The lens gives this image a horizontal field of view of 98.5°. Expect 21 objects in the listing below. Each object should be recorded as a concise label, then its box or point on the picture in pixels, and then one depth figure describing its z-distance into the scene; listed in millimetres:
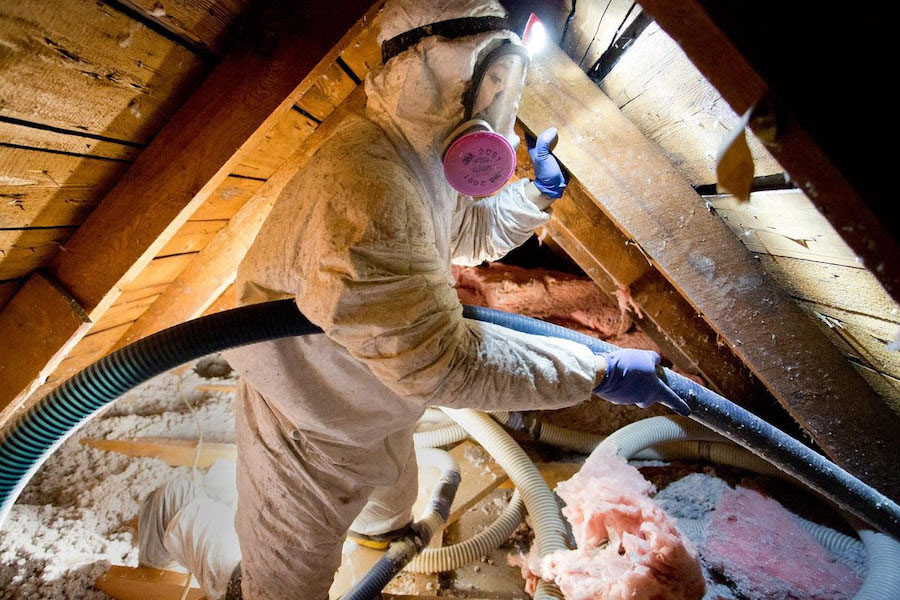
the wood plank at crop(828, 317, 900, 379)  1214
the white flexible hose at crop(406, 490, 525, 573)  1909
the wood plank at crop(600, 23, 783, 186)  998
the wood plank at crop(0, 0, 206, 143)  763
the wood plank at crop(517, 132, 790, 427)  1812
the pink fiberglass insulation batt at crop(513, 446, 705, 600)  1284
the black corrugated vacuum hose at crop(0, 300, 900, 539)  905
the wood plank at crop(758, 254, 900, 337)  1045
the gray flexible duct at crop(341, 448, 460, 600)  1704
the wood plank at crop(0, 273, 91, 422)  1276
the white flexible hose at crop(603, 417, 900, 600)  1559
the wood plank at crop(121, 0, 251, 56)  875
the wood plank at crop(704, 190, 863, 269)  985
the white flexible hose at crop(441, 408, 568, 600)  1730
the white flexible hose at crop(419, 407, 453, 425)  2715
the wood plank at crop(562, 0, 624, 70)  1076
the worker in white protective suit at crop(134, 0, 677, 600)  932
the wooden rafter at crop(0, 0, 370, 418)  1094
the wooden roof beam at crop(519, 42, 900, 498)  1328
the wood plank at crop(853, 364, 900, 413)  1346
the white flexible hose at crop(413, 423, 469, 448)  2537
